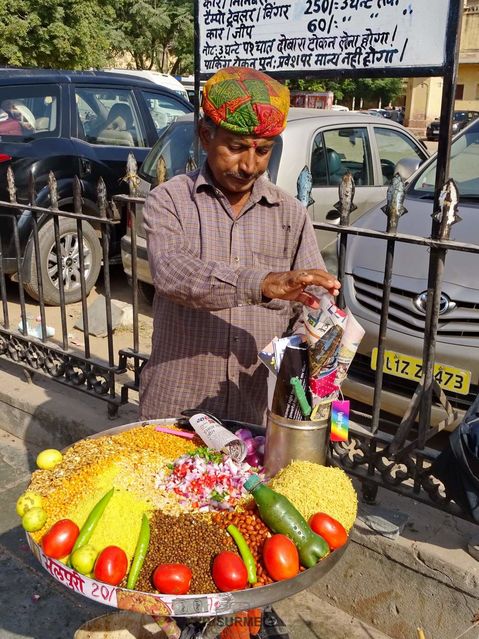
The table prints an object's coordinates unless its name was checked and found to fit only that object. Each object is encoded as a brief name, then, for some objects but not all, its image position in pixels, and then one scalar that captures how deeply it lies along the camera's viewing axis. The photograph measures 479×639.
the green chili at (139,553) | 1.56
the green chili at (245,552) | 1.58
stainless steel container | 1.83
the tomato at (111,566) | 1.53
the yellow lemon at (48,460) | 1.95
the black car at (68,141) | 5.91
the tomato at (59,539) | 1.59
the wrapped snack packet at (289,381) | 1.83
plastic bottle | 1.61
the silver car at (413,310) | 3.31
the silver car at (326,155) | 5.36
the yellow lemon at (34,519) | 1.68
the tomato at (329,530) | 1.67
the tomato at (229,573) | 1.54
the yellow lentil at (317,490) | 1.74
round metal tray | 1.50
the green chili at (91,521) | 1.61
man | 1.82
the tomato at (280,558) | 1.57
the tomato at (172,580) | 1.52
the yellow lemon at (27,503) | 1.73
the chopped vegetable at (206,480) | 1.81
